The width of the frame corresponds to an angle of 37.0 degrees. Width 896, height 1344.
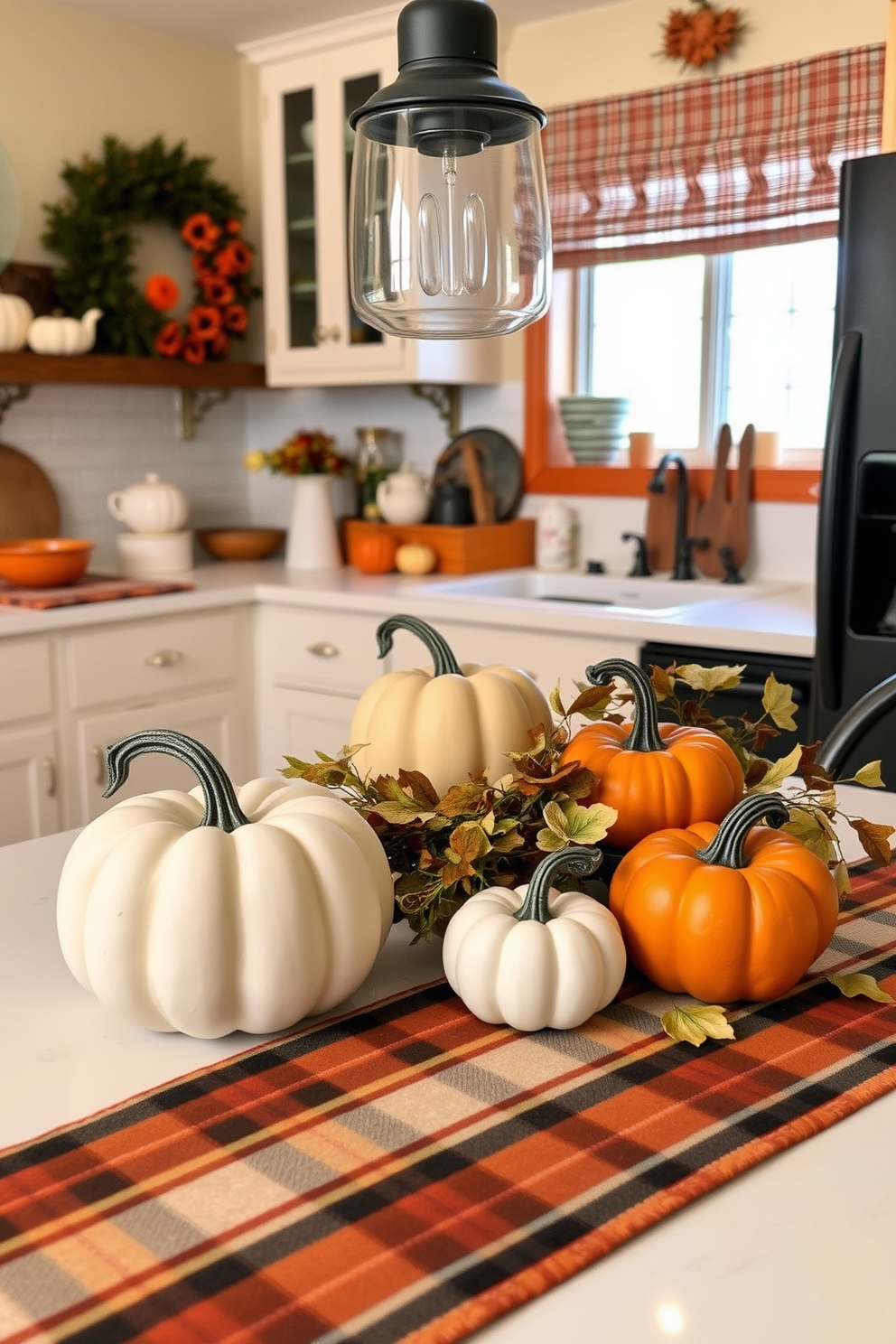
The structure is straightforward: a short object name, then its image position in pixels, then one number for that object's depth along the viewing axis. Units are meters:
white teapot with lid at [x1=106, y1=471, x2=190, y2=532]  3.84
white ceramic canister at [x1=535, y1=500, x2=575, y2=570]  3.81
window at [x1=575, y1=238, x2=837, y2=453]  3.49
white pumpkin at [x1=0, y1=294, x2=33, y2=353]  3.50
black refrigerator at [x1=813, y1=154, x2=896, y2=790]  2.39
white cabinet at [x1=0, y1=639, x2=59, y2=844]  3.05
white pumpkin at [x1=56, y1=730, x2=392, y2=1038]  0.94
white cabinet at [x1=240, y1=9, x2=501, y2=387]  3.67
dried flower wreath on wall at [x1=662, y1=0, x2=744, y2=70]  3.27
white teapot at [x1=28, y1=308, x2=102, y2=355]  3.56
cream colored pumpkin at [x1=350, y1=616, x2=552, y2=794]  1.21
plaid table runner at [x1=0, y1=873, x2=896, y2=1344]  0.70
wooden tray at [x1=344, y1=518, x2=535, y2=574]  3.75
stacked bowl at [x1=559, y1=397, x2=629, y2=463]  3.79
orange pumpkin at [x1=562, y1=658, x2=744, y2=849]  1.14
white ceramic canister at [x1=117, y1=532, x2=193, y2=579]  3.84
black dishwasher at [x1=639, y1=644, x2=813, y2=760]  2.71
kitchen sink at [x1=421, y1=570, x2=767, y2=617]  3.42
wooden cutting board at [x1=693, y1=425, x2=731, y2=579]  3.51
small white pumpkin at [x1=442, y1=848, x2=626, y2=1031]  0.96
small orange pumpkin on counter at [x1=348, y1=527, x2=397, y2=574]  3.81
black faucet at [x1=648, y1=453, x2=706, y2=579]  3.55
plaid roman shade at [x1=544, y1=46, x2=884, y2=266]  3.14
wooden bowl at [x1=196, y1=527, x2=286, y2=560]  4.18
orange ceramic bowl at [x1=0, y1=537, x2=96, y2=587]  3.27
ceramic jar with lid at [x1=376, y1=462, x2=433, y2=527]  3.87
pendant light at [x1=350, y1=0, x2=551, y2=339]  1.10
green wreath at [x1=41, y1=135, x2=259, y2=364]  3.73
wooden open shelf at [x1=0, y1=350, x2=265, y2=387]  3.51
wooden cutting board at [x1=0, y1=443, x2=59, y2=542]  3.74
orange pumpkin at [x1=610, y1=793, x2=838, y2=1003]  1.00
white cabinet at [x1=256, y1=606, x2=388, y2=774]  3.41
